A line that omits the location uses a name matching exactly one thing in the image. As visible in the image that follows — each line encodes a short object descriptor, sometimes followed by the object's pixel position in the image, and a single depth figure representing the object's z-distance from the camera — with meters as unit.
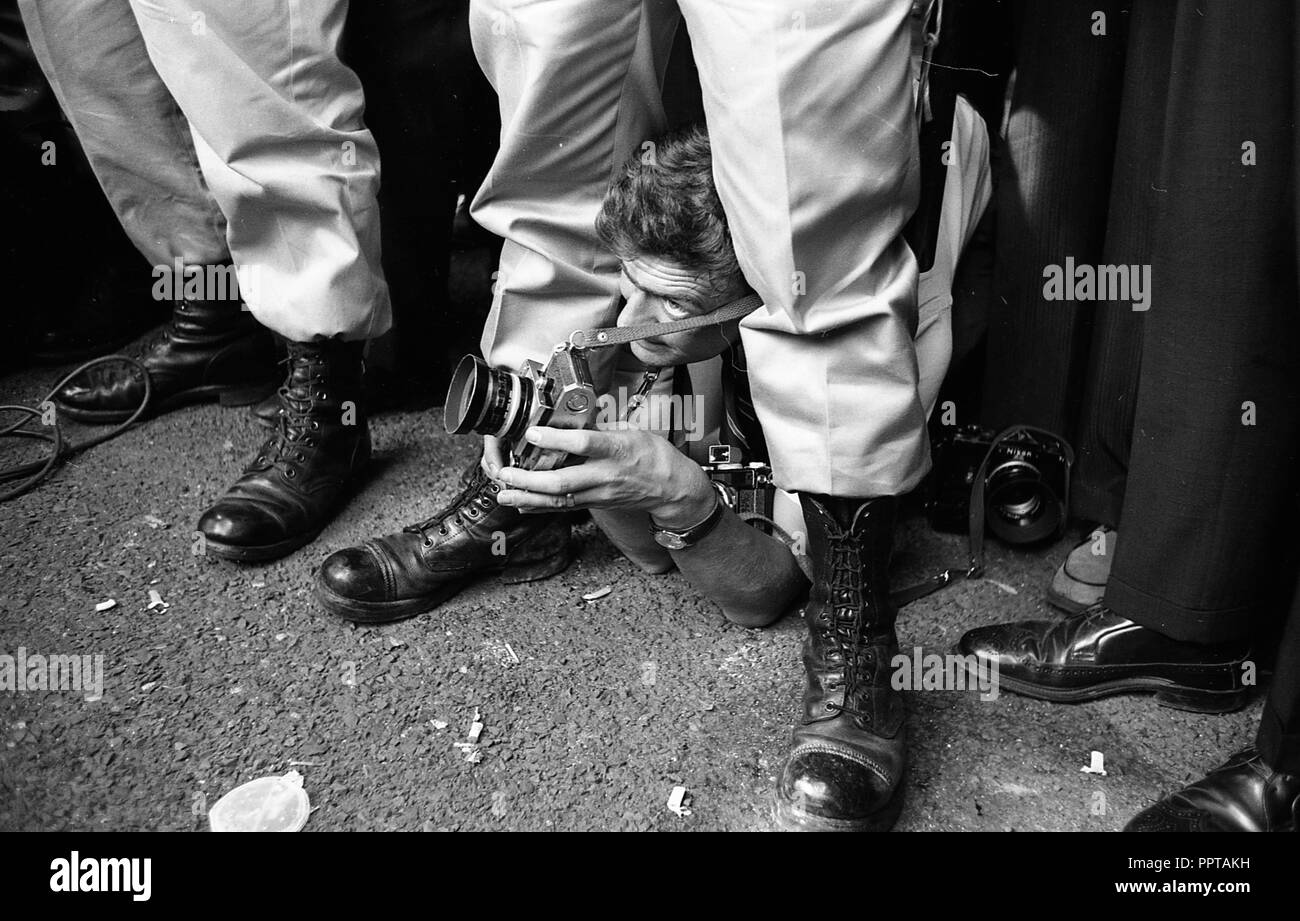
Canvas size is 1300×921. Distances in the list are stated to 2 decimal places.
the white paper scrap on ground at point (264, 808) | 1.33
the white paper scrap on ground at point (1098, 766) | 1.43
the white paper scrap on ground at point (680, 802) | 1.36
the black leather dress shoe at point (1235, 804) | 1.25
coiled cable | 1.99
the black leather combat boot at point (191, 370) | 2.19
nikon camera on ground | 1.79
